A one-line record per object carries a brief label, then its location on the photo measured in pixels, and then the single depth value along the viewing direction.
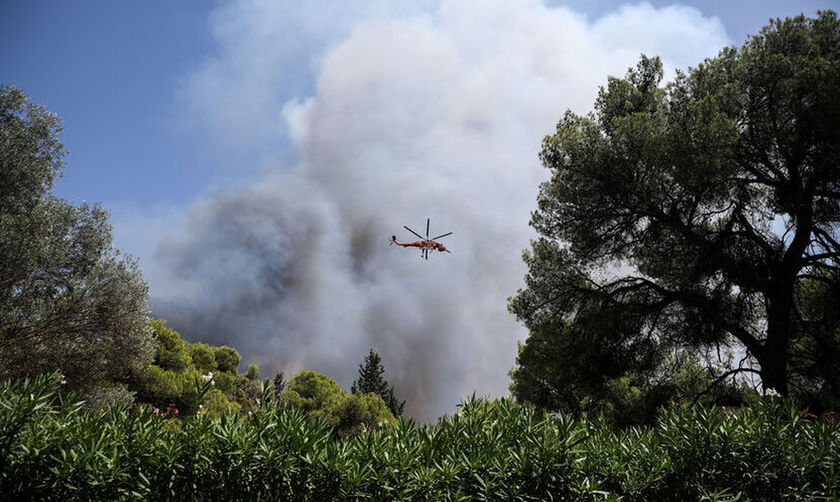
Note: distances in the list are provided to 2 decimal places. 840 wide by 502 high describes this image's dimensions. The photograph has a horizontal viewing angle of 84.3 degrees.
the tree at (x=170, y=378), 17.11
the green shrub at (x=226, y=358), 31.44
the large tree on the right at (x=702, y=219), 12.35
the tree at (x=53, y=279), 10.53
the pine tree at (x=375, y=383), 56.12
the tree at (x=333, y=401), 35.90
